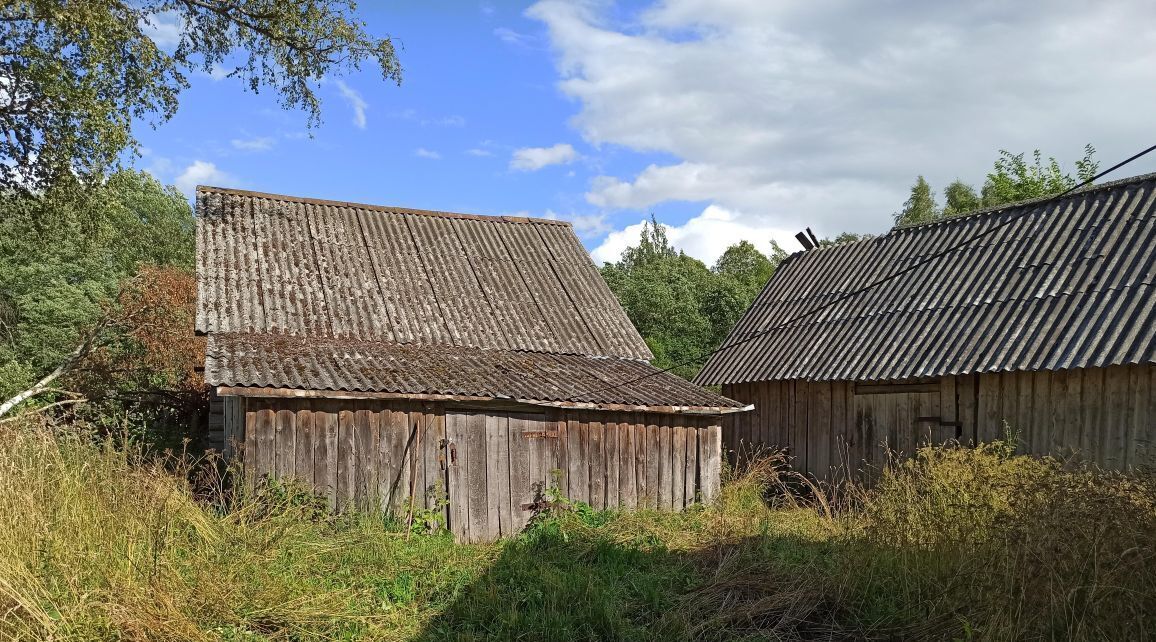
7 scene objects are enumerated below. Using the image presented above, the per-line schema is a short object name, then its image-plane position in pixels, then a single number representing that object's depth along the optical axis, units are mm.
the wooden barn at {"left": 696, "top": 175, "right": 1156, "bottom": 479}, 10258
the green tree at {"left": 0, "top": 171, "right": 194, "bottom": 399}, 14836
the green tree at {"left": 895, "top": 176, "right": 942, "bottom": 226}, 38406
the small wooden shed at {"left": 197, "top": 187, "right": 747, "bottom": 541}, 10398
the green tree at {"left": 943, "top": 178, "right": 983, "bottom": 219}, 35706
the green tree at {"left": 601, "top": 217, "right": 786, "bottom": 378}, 28328
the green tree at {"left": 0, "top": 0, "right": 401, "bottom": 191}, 12445
